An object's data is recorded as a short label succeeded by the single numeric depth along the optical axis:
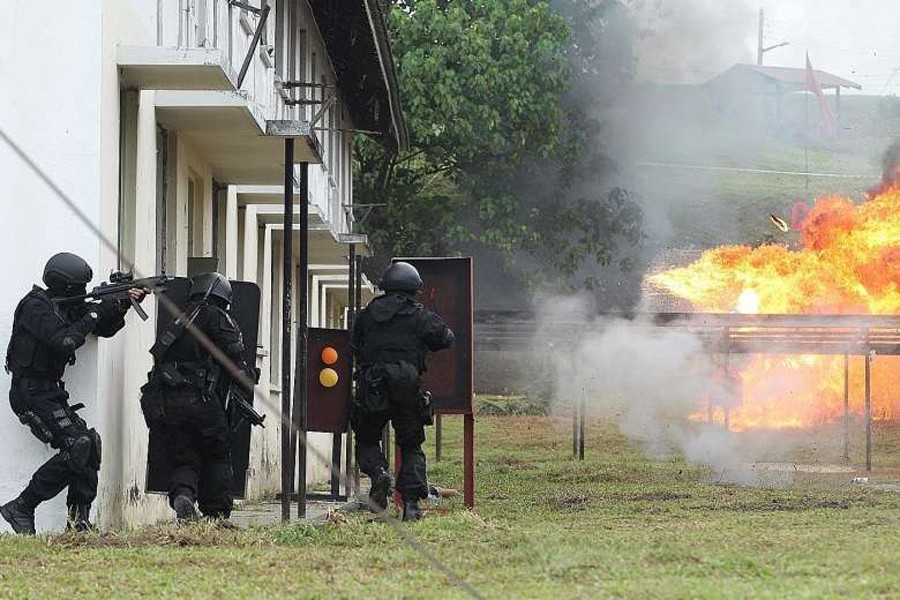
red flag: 69.46
